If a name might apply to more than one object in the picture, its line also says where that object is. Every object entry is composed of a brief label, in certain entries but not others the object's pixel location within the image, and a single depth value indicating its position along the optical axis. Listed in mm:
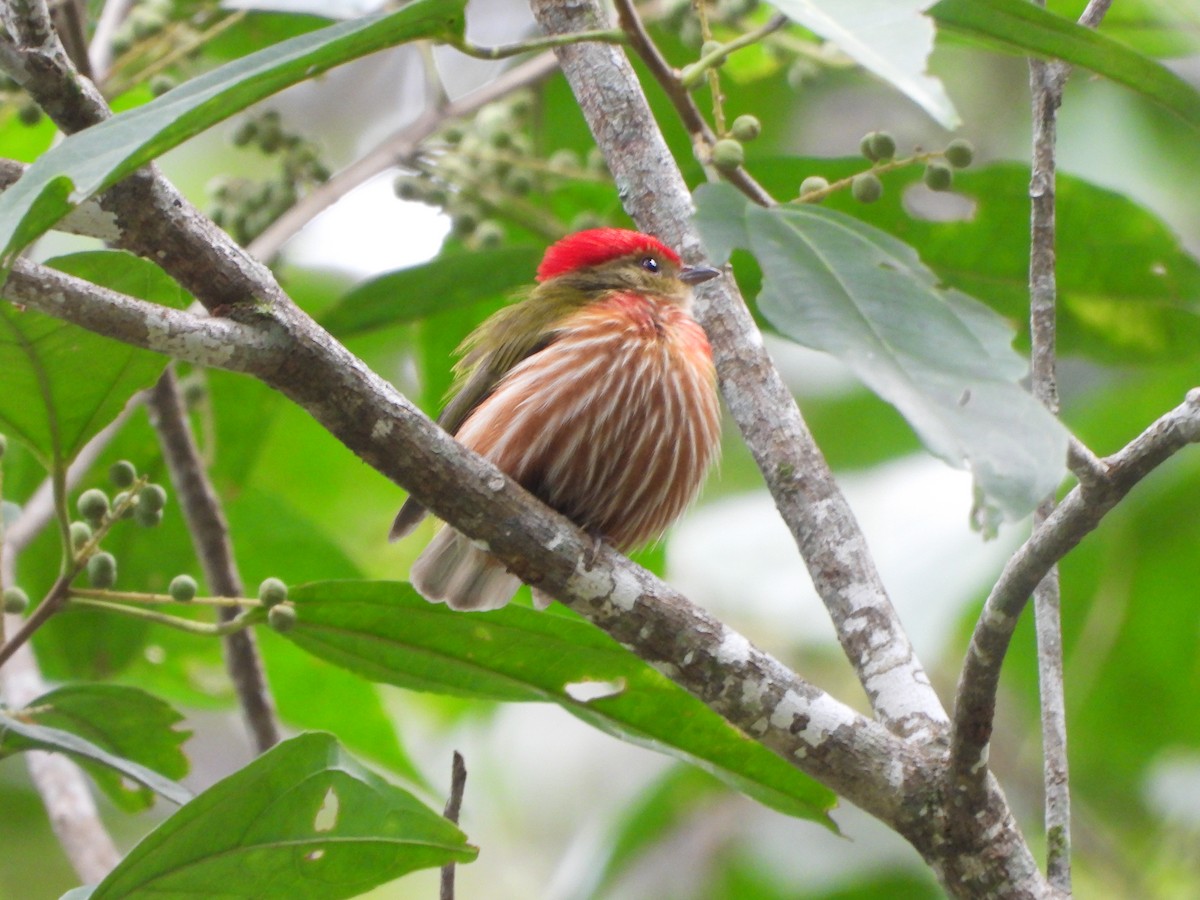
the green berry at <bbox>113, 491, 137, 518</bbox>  5452
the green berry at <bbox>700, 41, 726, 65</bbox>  5079
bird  7211
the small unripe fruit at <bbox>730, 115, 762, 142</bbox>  5918
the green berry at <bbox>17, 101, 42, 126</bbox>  7379
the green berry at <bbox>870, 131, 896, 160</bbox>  5875
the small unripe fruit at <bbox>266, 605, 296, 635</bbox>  5785
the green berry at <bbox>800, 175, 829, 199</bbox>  5598
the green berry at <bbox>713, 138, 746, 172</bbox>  5371
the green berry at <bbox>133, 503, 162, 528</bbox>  5836
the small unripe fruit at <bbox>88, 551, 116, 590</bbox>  5625
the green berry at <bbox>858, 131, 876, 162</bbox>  5907
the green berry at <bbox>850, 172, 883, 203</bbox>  5875
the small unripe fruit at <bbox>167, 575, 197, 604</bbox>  5680
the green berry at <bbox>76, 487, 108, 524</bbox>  5855
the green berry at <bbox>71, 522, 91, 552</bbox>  5807
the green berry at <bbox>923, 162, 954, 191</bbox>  6004
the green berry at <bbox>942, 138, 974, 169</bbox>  5836
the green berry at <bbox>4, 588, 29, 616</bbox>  5914
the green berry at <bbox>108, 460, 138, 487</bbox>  6023
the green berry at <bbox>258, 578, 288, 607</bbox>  5809
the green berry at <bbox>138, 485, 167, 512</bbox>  5855
